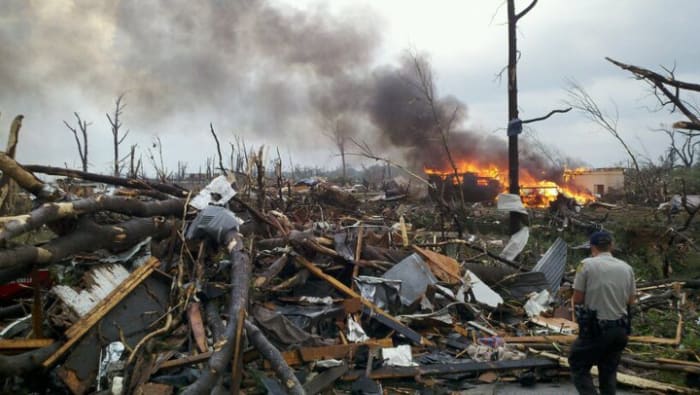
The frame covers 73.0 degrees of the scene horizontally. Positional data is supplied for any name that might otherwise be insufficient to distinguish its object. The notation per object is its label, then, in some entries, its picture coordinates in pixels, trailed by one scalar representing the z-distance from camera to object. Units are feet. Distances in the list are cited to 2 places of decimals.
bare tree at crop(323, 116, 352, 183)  96.08
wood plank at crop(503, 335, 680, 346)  18.47
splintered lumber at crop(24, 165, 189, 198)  21.42
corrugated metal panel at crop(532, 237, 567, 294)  25.88
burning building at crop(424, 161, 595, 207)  60.95
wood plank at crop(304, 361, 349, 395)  14.57
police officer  12.98
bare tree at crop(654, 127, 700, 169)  123.68
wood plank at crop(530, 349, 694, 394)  14.90
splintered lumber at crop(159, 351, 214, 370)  14.79
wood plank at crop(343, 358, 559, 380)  15.98
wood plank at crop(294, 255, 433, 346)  18.69
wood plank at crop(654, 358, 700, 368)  15.86
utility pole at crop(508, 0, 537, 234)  34.47
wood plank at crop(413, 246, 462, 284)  23.53
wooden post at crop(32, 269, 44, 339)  14.57
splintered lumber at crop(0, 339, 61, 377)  13.19
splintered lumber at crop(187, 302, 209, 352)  16.03
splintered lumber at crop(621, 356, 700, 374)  15.66
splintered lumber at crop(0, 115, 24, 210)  16.81
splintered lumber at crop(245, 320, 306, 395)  12.98
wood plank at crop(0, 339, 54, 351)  14.53
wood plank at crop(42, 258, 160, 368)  14.56
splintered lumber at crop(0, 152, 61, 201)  15.96
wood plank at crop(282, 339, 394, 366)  16.12
